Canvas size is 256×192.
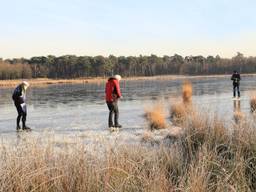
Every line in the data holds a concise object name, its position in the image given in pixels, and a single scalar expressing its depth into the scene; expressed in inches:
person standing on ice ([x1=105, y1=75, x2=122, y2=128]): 565.9
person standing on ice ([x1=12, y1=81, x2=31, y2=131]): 576.1
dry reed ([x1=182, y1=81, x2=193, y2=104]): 821.2
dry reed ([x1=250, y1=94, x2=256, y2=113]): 695.1
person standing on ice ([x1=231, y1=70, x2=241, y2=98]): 975.0
